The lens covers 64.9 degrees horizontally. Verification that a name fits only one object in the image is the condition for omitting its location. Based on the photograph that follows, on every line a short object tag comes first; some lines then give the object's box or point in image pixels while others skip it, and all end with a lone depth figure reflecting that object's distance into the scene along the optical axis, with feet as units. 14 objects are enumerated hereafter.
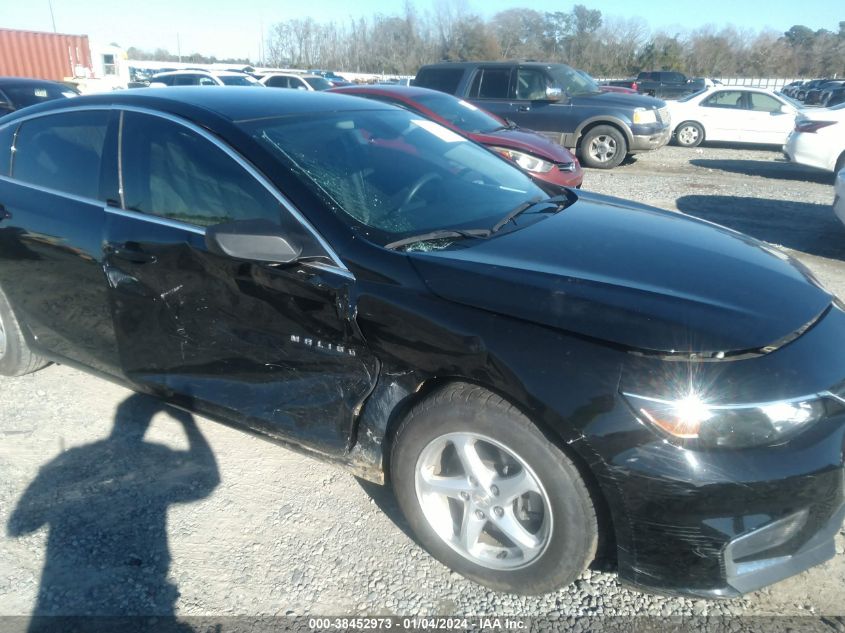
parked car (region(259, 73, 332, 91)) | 66.03
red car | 24.20
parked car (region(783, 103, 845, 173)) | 31.76
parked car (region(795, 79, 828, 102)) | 108.37
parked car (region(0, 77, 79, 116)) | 39.65
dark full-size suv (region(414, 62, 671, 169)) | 38.50
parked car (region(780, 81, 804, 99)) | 120.26
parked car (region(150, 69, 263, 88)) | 64.13
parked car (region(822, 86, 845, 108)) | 73.56
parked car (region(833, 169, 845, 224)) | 20.88
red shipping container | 81.35
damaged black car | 6.53
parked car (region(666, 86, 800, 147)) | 46.19
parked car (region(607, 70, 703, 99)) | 92.12
